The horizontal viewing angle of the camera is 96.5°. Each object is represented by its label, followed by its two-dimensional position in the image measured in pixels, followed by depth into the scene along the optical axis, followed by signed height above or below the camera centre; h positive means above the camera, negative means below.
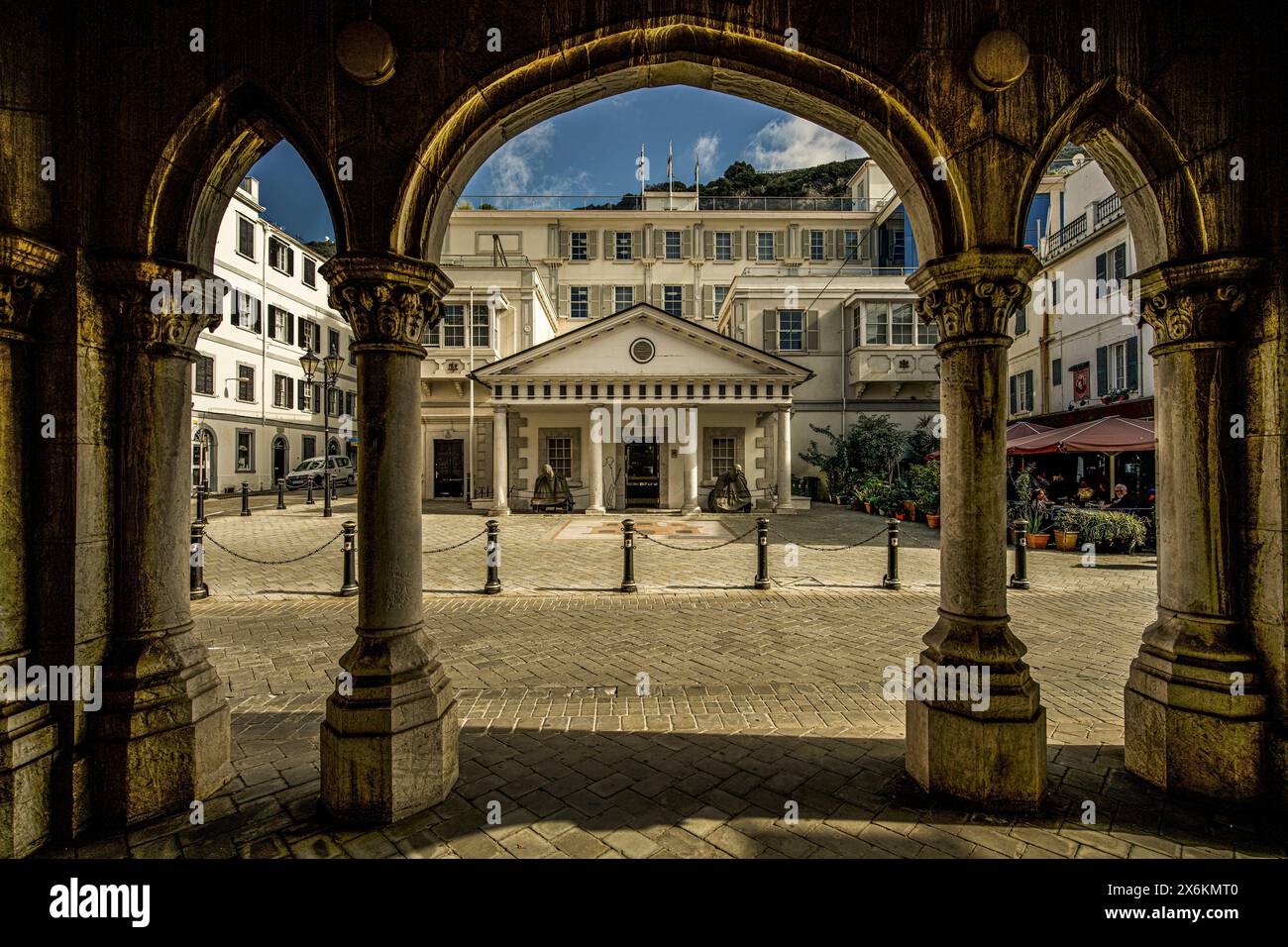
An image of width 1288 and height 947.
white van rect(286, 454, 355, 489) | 31.12 +0.42
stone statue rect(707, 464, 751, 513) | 22.09 -0.73
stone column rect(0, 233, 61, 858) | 2.90 -0.52
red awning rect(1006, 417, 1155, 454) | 13.27 +0.82
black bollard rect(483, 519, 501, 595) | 8.98 -1.41
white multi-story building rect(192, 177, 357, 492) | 27.28 +6.24
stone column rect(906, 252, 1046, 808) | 3.20 -0.59
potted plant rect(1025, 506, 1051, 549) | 13.20 -1.36
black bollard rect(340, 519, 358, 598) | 8.80 -1.30
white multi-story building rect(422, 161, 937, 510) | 22.14 +6.09
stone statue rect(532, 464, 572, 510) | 22.41 -0.66
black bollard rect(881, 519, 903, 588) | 9.19 -1.42
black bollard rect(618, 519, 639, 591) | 8.99 -1.29
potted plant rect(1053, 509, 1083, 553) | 12.80 -1.31
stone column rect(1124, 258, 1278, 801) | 3.24 -0.64
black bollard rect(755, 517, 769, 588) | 9.20 -1.32
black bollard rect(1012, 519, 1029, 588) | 9.24 -1.42
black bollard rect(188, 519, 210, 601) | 8.65 -1.36
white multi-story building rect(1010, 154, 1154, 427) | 18.25 +5.49
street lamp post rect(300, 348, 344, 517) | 17.75 +3.55
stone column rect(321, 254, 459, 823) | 3.16 -0.76
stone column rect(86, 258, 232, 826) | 3.18 -0.66
